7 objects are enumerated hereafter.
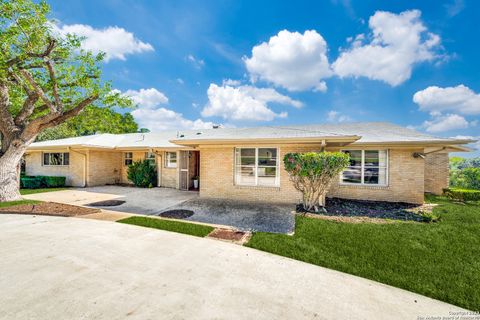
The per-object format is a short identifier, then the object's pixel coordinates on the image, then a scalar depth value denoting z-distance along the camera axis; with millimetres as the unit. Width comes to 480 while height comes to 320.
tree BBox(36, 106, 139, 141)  10580
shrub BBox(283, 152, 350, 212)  7020
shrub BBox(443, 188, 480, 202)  9875
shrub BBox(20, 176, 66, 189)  13125
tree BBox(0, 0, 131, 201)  7598
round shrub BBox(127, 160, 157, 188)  13647
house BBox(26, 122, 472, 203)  8695
